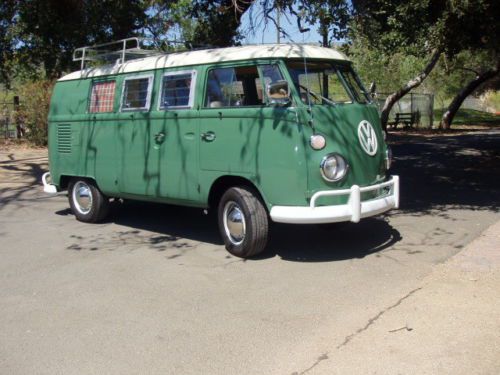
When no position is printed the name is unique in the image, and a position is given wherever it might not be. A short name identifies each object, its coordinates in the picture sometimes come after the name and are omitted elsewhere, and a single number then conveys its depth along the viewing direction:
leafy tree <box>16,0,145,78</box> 14.32
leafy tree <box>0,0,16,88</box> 14.24
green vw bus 6.40
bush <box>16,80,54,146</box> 21.03
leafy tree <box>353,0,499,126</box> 9.35
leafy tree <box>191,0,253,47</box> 12.52
